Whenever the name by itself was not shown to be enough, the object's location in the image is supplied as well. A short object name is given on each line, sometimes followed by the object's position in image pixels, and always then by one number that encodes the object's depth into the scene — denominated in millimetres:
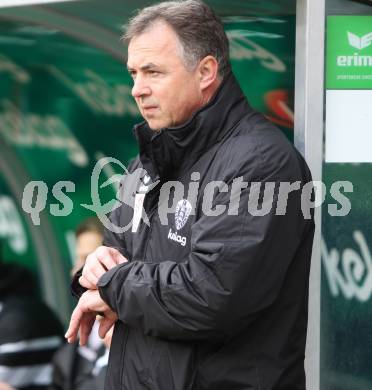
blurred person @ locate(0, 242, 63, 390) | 8109
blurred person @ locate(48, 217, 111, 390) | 7441
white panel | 5520
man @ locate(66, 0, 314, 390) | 4070
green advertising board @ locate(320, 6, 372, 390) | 5531
